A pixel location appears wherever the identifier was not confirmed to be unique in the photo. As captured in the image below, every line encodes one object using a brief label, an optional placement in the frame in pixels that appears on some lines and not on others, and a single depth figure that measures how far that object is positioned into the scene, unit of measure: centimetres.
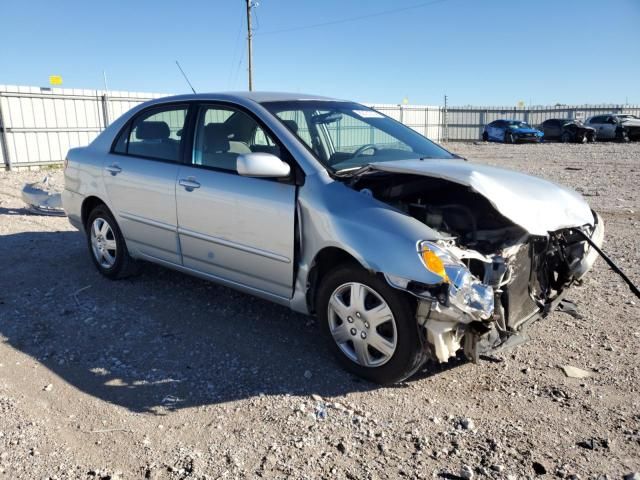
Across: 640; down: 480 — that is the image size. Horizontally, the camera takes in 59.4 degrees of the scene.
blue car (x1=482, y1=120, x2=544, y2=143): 3078
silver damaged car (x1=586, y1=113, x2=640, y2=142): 2906
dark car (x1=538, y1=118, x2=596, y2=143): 2961
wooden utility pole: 3023
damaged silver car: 317
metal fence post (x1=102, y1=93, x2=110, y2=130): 1759
